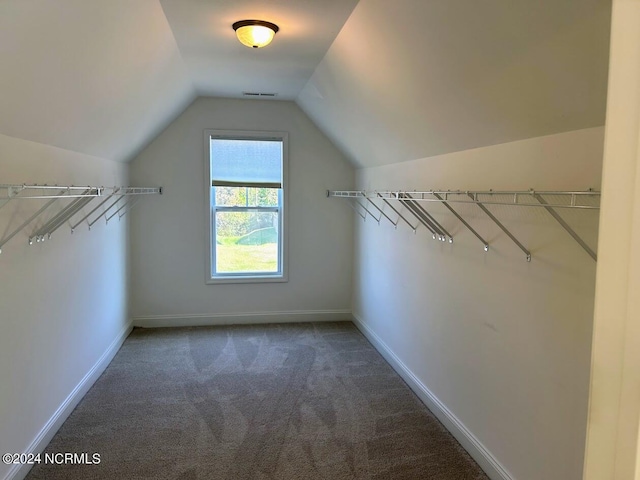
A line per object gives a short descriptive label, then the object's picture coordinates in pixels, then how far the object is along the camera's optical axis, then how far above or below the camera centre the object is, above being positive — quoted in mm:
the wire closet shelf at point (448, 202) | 1673 +11
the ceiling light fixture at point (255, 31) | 2531 +951
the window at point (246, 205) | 4750 -21
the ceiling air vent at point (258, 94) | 4367 +1040
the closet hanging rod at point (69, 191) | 1860 +59
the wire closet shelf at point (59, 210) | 2082 -59
